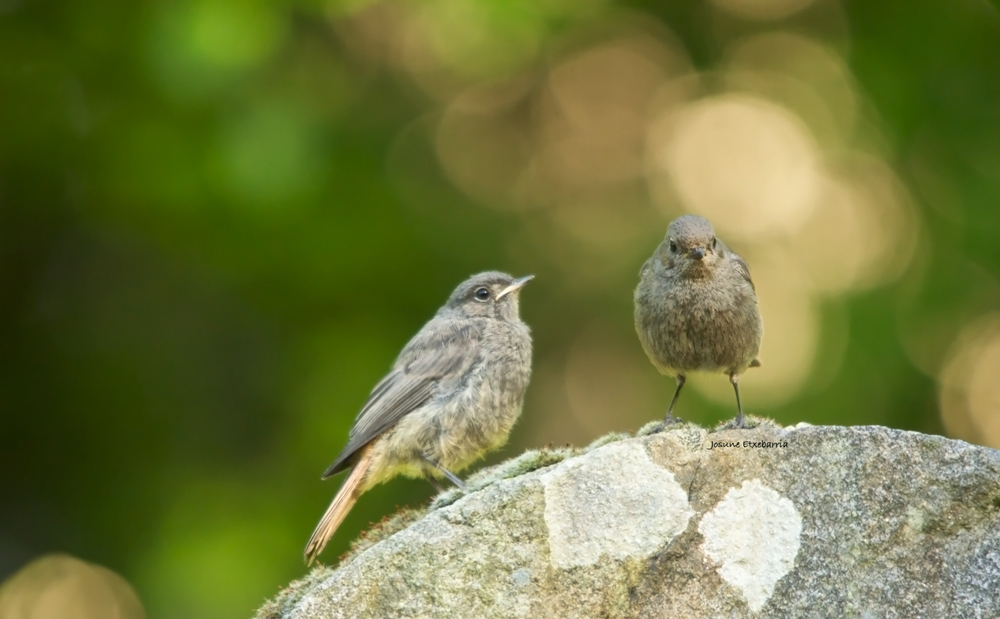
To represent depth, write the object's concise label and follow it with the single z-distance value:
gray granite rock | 6.30
